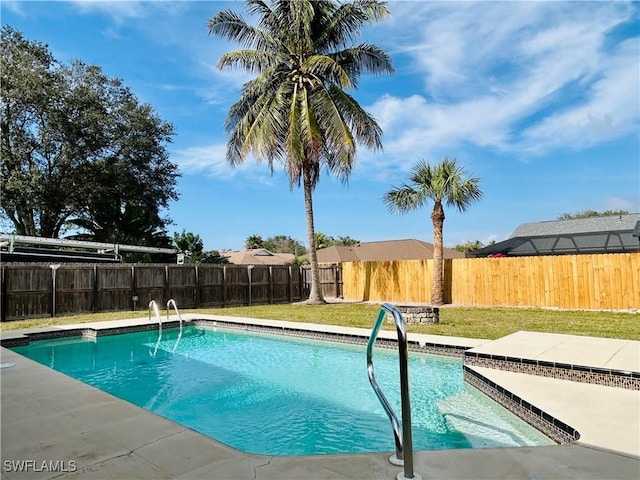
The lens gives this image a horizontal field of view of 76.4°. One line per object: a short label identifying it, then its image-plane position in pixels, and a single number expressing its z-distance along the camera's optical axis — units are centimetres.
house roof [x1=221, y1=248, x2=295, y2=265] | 3400
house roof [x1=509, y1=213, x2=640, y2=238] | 1864
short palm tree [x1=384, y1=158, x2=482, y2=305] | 1402
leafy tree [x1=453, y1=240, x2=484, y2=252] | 4759
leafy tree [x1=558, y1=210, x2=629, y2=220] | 4300
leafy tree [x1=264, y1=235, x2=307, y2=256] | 5980
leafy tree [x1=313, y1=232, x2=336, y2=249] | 4678
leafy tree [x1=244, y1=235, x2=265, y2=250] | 5244
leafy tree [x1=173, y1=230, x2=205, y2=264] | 2633
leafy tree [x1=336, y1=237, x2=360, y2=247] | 5401
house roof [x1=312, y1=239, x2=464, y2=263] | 2793
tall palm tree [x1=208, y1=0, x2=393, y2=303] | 1475
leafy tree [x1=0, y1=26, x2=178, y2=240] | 2069
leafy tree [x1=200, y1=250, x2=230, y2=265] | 2890
